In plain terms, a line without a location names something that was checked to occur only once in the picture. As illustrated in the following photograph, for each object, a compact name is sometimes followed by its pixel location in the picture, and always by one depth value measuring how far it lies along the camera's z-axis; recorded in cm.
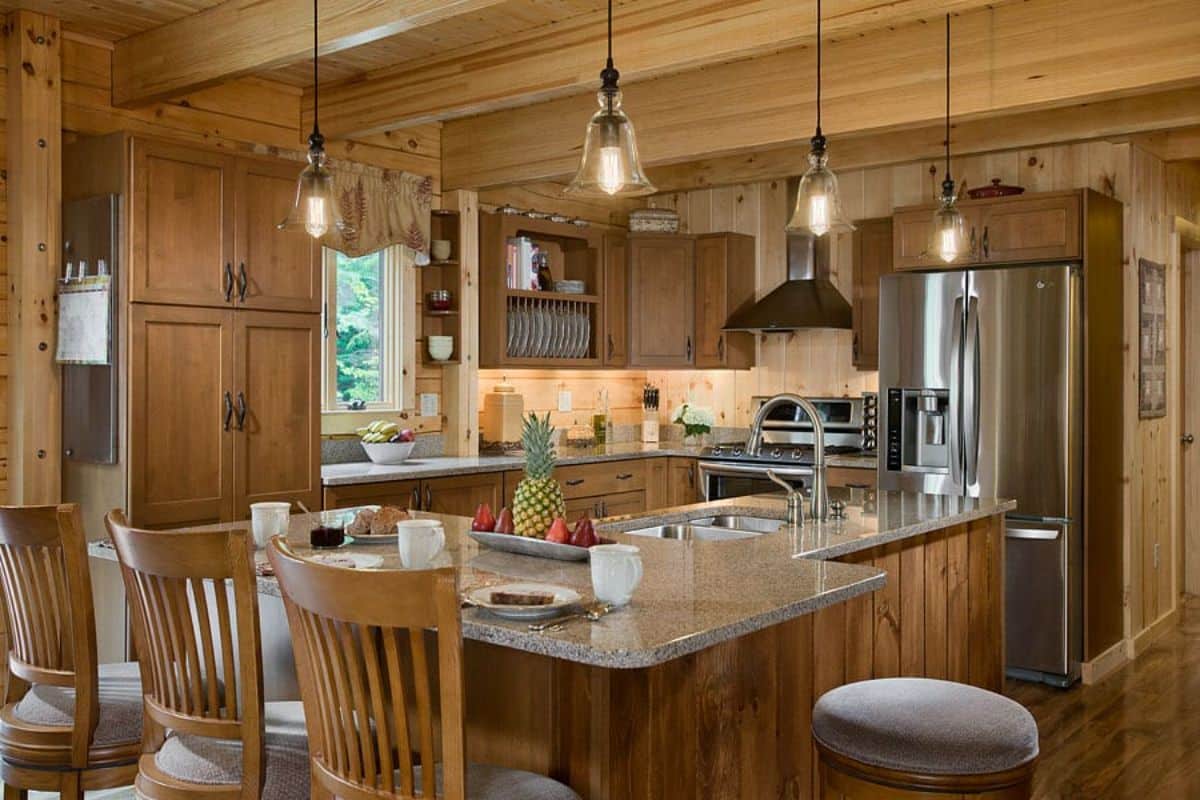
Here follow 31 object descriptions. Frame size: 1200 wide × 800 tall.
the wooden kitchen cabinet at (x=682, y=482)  642
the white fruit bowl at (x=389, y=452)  513
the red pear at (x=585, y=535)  257
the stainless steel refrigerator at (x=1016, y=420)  495
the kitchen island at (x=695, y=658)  199
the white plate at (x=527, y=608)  199
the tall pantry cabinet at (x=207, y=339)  398
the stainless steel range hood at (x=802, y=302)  622
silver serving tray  257
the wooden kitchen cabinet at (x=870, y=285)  613
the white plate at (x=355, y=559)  245
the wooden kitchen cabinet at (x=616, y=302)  659
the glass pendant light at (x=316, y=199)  300
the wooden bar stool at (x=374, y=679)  163
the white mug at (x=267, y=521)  282
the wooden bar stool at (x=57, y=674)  238
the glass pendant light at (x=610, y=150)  238
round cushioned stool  213
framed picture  557
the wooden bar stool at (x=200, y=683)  203
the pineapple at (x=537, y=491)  262
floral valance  533
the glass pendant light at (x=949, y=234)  387
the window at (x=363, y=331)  545
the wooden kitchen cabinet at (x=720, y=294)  671
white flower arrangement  691
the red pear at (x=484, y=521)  278
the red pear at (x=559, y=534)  258
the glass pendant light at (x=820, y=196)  302
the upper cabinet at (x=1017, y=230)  499
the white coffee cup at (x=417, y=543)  243
